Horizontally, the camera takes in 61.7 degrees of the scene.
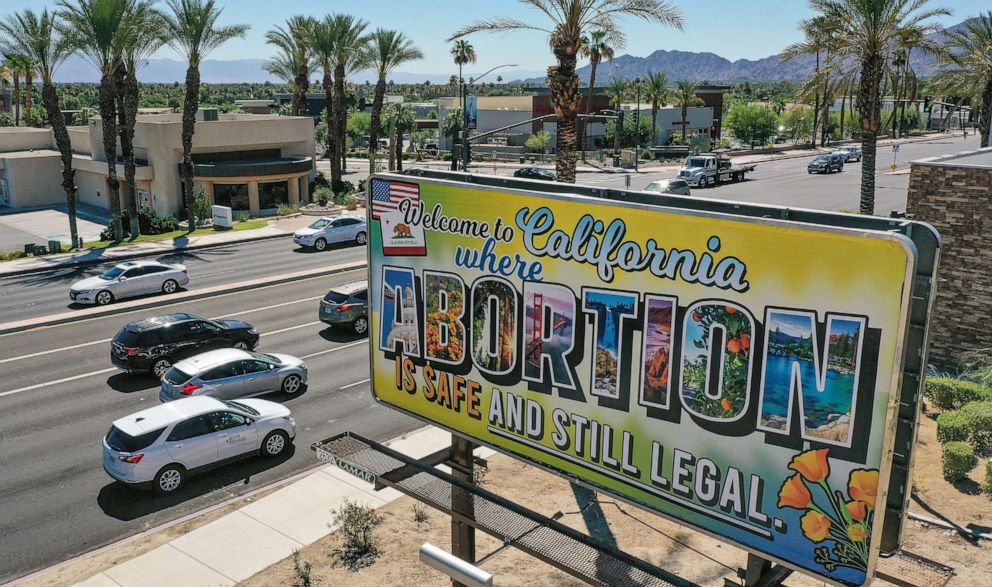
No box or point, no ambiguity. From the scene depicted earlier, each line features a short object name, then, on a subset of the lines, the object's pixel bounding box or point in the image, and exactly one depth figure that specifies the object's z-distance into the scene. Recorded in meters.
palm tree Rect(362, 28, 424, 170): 66.88
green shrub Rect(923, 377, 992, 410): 20.22
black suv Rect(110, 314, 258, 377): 24.47
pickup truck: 65.56
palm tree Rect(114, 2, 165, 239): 45.78
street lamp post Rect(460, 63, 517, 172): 38.13
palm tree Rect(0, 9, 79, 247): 43.25
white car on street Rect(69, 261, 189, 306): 33.16
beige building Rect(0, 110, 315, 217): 56.94
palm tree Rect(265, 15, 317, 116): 67.31
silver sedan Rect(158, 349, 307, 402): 21.48
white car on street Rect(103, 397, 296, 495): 17.31
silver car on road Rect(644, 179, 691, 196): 51.98
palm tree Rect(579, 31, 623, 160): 91.94
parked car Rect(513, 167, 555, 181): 63.03
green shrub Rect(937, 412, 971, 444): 18.09
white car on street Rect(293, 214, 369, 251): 45.72
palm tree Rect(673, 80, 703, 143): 100.56
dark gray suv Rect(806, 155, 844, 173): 74.88
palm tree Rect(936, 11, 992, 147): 48.03
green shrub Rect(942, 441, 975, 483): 16.58
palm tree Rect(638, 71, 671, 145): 96.75
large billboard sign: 7.61
